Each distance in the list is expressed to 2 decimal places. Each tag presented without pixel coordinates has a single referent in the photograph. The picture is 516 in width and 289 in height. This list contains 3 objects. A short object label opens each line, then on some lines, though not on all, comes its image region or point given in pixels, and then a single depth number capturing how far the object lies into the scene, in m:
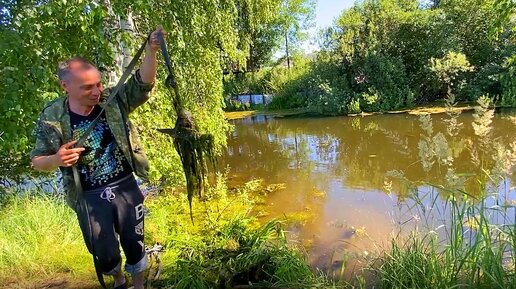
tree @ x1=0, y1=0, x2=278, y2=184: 2.87
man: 1.95
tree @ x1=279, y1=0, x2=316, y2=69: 25.69
